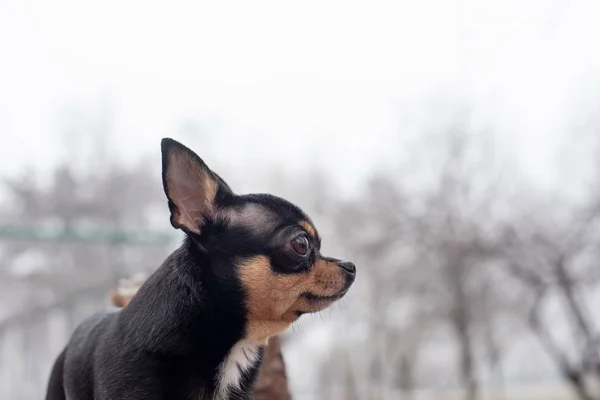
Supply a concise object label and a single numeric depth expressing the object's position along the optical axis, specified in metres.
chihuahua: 0.72
